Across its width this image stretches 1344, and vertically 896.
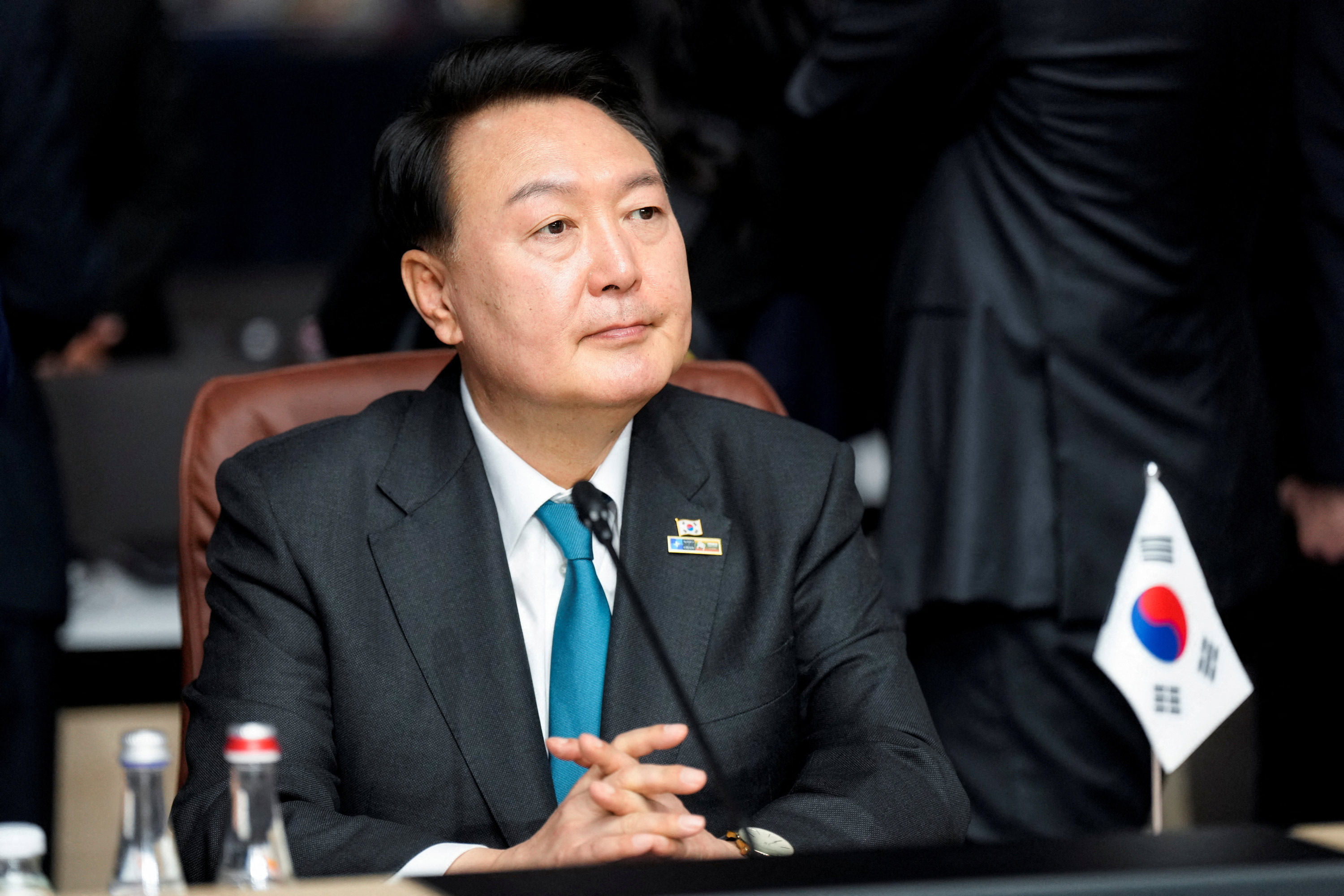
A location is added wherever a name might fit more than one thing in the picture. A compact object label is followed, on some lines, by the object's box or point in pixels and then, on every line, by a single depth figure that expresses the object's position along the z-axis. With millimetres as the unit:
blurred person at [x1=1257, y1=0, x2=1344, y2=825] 5912
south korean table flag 5556
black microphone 5176
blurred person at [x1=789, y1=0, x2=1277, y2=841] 5827
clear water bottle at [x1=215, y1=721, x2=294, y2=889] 5060
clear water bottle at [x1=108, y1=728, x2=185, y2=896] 5061
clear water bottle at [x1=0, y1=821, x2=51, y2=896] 5042
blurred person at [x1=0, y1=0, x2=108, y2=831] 5913
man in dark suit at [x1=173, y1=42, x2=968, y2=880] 5379
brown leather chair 5513
